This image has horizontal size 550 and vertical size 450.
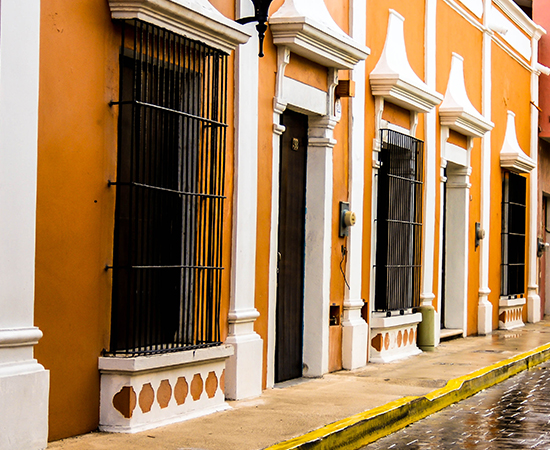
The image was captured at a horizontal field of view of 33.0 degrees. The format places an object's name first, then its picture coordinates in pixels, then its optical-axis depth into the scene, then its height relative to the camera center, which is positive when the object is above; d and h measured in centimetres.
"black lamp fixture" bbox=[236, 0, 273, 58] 750 +205
